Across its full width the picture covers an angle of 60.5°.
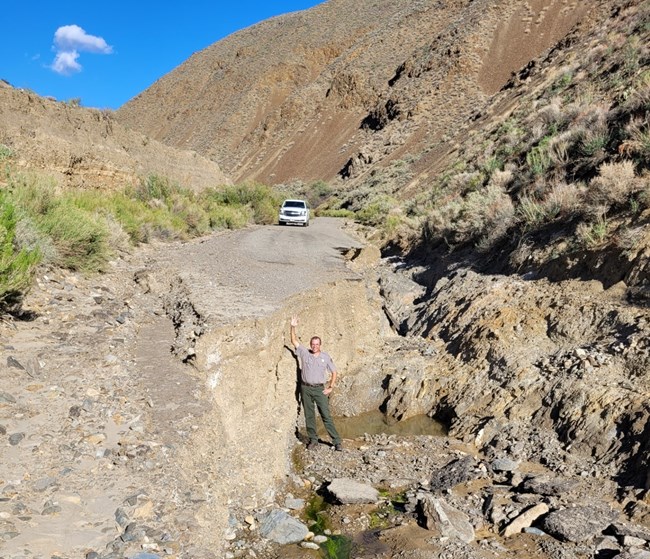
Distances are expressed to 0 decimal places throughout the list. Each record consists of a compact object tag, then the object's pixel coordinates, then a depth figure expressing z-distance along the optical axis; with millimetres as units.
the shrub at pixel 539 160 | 12375
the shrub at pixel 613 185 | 8828
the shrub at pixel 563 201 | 9688
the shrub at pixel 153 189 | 19938
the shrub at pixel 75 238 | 9000
